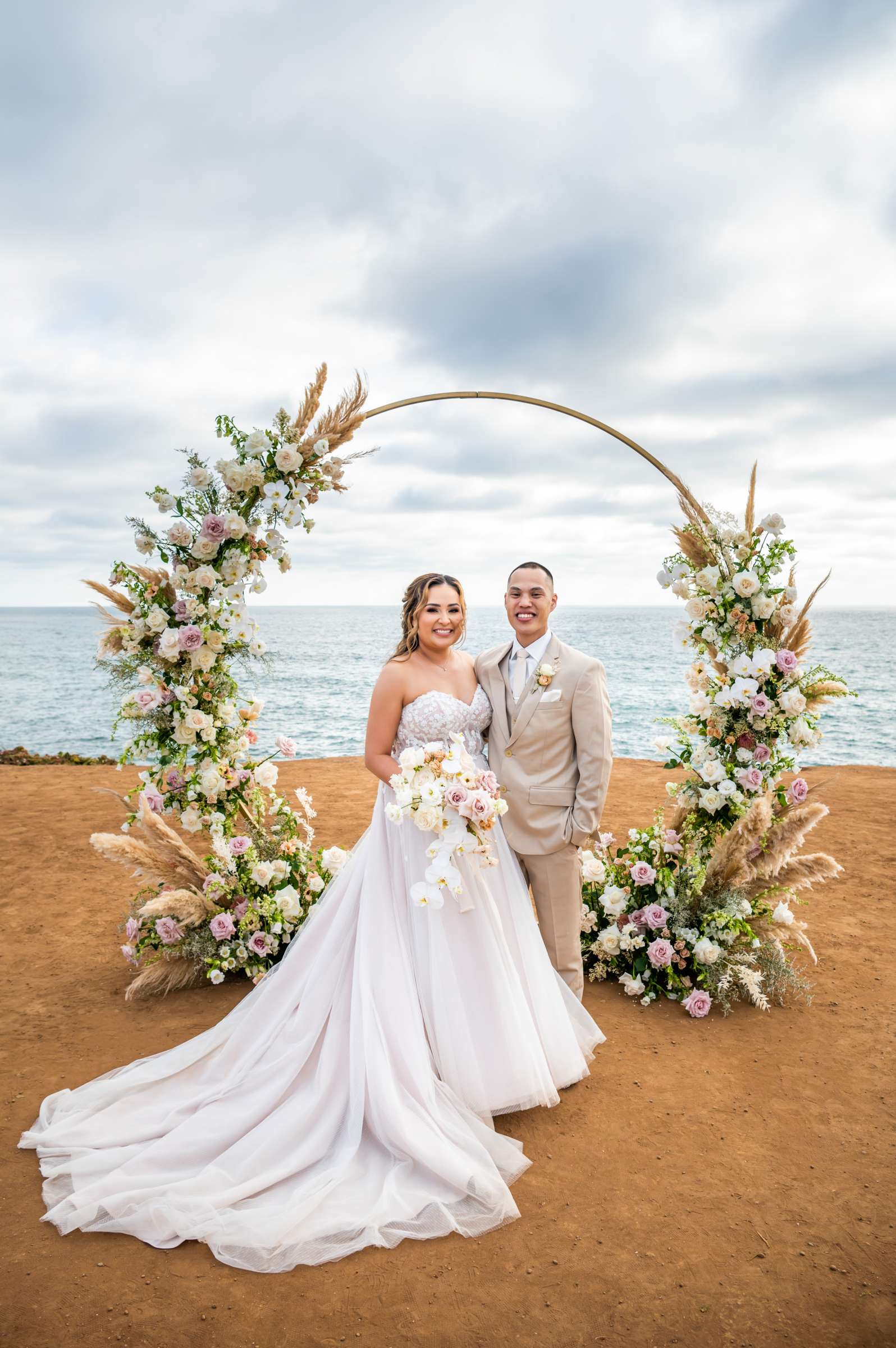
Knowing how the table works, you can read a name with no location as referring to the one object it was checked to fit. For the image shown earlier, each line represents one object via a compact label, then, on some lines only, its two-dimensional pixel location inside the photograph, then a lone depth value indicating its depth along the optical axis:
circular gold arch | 5.33
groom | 4.53
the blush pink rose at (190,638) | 4.99
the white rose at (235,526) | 4.96
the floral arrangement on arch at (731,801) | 5.20
